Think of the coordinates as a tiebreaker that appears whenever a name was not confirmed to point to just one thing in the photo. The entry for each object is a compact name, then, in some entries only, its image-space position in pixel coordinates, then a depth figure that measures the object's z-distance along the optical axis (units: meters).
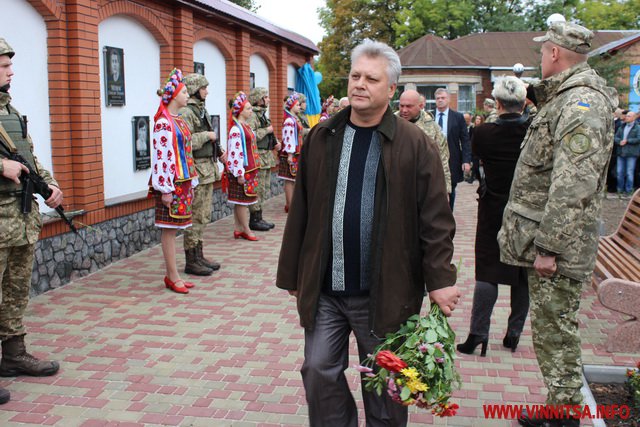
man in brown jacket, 3.22
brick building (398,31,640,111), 40.75
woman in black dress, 5.13
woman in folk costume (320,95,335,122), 17.09
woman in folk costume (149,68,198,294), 6.75
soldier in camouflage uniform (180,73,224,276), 7.77
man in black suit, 9.65
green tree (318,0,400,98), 49.53
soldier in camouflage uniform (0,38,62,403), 4.55
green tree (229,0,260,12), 34.97
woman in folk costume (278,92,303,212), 11.93
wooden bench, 4.89
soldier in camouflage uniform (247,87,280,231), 11.02
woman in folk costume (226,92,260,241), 9.40
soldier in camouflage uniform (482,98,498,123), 17.37
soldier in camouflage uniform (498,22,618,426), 3.64
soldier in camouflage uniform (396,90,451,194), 7.08
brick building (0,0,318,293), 7.34
